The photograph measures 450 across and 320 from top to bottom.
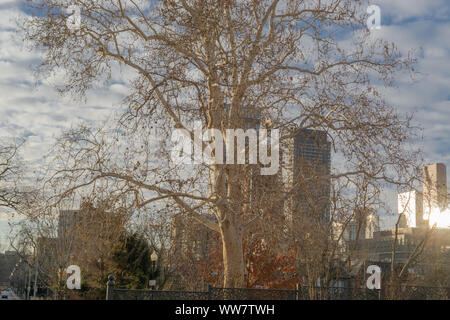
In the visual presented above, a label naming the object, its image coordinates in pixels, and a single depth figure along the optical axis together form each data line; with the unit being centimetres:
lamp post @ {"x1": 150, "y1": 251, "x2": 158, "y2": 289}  2824
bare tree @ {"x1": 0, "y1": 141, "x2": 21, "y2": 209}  2841
